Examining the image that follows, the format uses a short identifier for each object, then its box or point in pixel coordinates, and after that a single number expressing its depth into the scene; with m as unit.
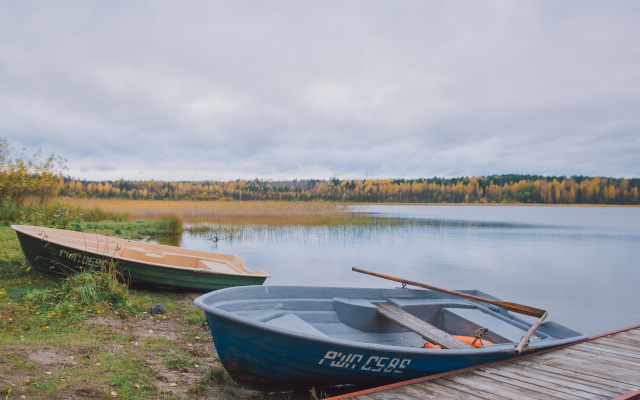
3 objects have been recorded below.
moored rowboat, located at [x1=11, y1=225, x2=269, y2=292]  7.12
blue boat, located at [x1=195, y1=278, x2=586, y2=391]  3.88
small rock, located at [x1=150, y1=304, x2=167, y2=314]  6.59
